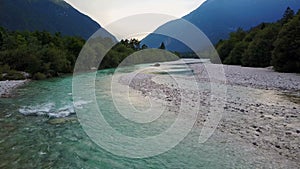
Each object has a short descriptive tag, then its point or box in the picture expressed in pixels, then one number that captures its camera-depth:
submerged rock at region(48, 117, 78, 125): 10.56
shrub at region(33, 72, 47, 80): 32.06
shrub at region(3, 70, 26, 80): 29.17
